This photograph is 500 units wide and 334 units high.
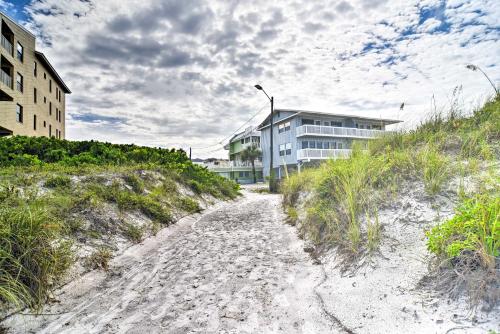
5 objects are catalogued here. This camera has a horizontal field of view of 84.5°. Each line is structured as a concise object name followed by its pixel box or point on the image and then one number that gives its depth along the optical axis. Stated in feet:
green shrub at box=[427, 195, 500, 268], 7.89
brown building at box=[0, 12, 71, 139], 69.92
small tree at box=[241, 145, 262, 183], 130.11
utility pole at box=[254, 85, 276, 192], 65.10
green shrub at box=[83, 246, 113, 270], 13.66
